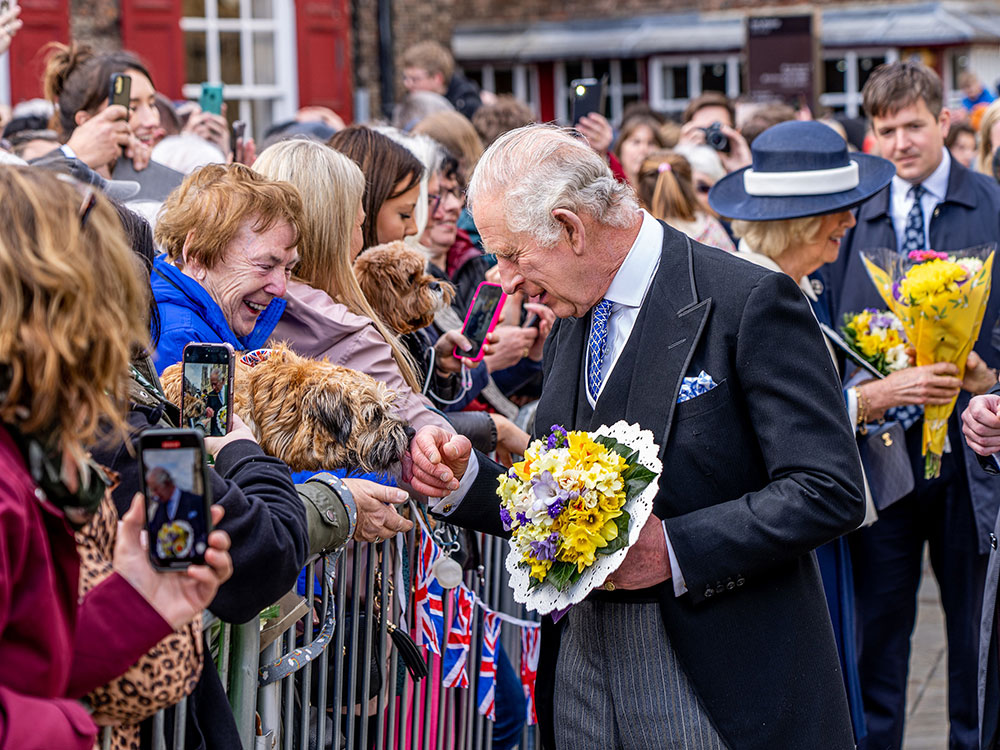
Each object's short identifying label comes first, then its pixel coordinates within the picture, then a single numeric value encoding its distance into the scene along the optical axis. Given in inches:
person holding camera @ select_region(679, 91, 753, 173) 293.4
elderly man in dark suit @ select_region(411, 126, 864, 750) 103.1
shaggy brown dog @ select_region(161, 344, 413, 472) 105.4
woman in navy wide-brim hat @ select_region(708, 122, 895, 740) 168.2
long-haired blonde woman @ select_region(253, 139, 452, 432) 130.4
